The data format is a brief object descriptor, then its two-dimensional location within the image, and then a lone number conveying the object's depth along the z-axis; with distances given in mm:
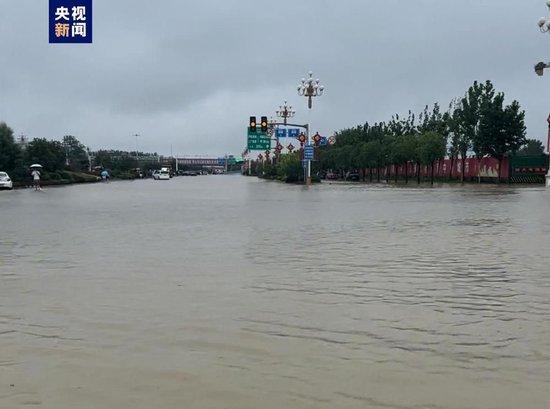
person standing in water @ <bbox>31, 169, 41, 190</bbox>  45647
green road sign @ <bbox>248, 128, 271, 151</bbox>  85062
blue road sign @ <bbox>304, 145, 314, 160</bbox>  58938
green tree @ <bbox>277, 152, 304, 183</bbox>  73562
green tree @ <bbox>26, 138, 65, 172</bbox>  66500
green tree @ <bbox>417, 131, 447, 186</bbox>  65375
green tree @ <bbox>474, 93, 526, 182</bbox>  59469
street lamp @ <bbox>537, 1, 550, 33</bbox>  33591
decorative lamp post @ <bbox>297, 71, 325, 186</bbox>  58125
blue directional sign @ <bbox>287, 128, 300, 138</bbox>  83688
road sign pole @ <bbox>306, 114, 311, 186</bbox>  59406
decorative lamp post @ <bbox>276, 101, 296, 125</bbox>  83000
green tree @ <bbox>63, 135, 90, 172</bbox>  120438
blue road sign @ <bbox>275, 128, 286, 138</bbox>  86562
